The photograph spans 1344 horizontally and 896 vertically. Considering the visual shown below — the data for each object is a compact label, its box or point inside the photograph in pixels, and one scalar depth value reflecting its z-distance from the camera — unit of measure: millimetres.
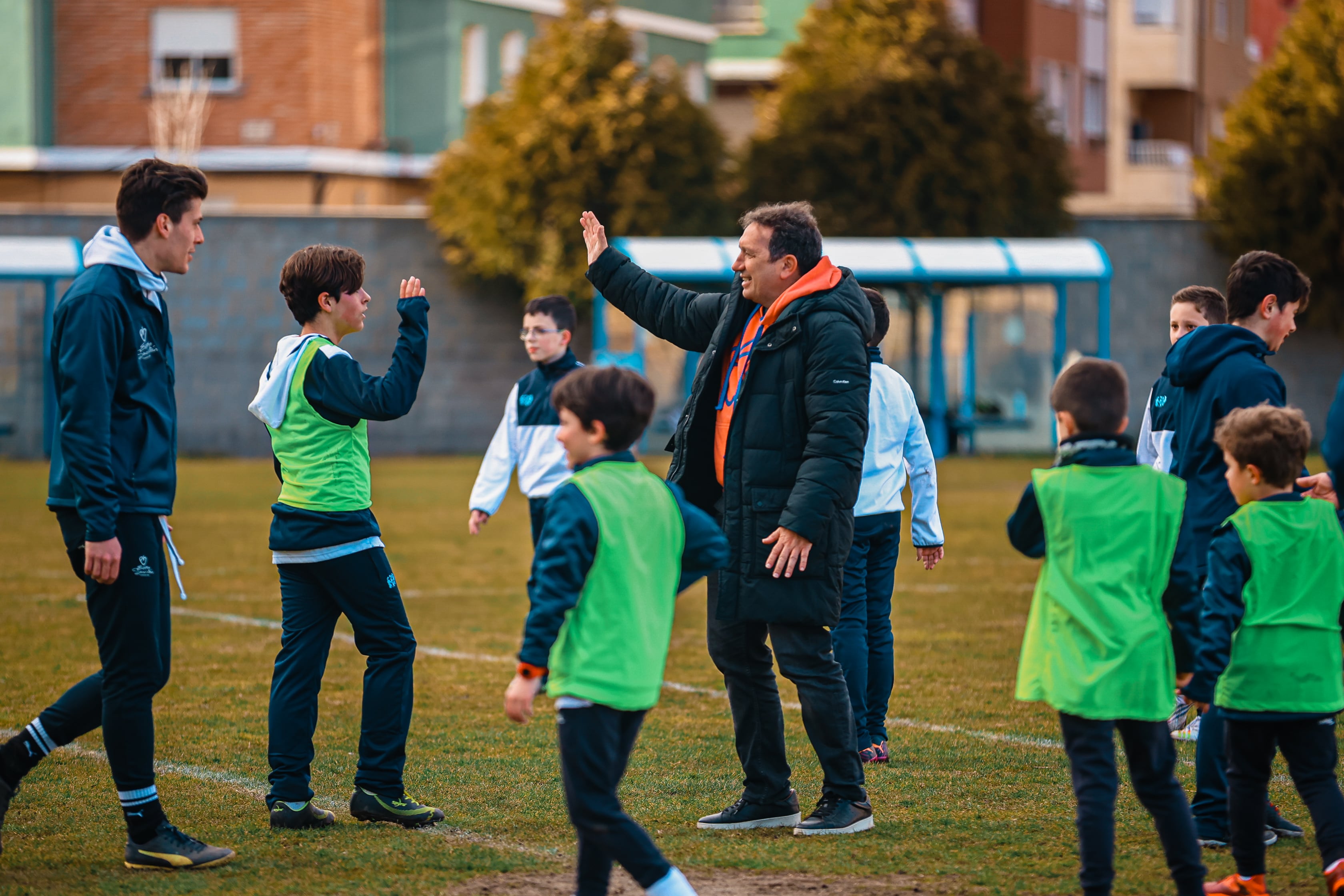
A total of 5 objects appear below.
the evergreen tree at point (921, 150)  55656
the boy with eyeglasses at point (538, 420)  15797
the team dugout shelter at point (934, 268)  46375
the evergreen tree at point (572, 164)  53812
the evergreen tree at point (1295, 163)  54000
